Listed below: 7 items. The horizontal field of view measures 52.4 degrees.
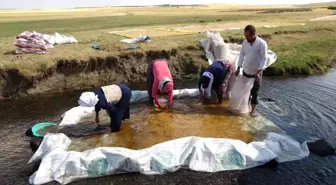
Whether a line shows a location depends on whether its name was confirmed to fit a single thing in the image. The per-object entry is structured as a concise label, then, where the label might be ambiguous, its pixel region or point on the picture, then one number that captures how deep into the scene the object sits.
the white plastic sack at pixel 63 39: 14.82
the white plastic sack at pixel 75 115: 7.92
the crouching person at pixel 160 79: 7.89
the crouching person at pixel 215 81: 8.30
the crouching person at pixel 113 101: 6.18
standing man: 7.63
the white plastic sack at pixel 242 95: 8.22
